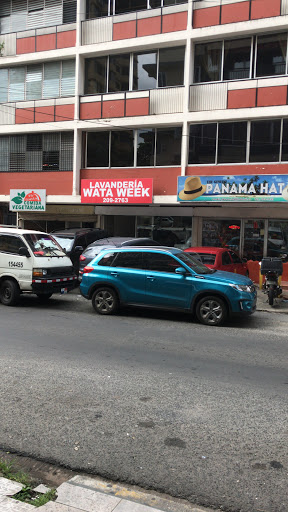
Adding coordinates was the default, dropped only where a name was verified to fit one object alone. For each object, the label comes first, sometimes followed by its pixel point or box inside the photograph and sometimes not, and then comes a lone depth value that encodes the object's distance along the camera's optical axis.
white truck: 10.65
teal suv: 8.88
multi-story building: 16.52
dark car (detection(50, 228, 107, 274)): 14.54
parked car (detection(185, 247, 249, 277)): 12.07
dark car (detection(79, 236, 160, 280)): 13.25
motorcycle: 11.53
